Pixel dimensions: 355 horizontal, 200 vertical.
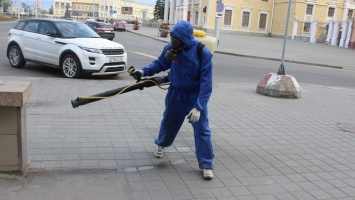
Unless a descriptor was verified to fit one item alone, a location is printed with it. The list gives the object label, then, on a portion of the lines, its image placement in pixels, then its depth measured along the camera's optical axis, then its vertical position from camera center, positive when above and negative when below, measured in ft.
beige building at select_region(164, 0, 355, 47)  186.80 +8.65
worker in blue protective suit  13.07 -2.17
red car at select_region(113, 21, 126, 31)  169.17 -1.86
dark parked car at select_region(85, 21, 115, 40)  97.32 -2.15
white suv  34.01 -2.81
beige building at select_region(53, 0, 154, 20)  374.75 +12.83
